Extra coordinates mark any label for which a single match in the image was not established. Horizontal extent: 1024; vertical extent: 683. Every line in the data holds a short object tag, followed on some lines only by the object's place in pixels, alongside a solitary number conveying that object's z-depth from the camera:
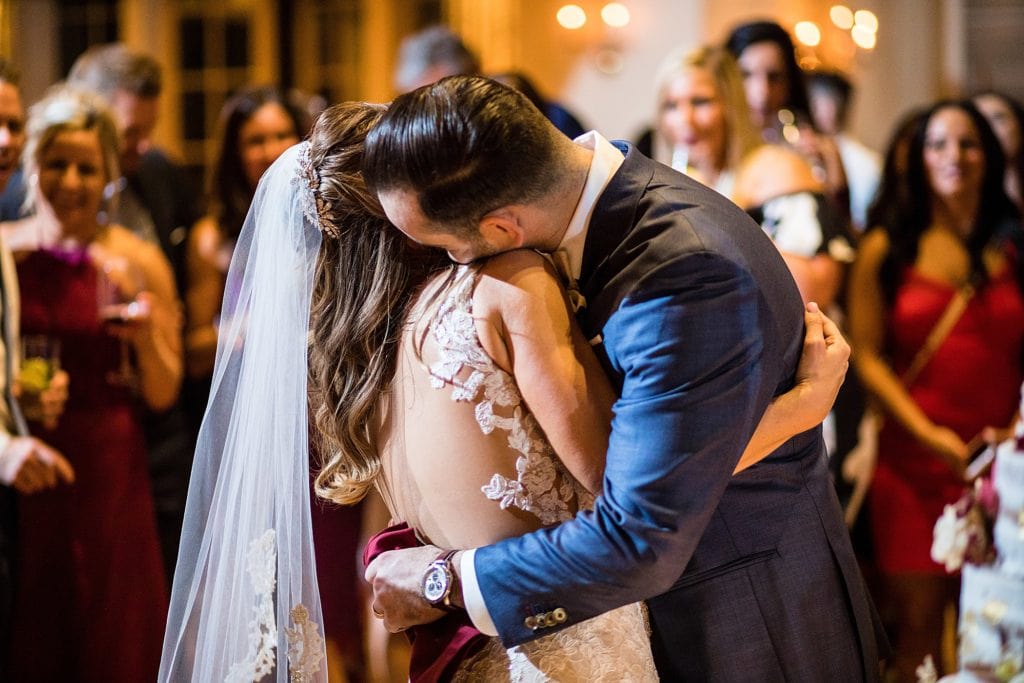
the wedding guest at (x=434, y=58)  4.32
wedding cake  1.84
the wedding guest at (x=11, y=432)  2.96
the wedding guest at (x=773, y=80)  4.02
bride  1.77
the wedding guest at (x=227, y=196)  4.20
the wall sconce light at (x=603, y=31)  7.03
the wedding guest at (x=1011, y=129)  5.15
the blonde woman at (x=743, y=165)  3.46
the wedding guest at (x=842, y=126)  5.76
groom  1.63
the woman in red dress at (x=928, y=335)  3.73
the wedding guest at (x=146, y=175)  4.02
